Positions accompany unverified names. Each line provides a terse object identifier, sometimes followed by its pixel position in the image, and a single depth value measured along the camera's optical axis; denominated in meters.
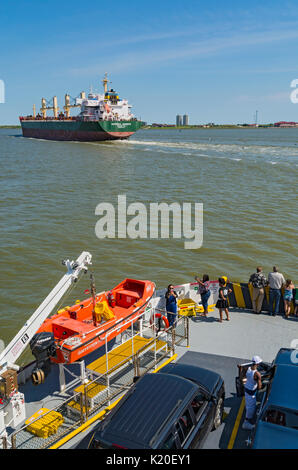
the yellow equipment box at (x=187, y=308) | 12.09
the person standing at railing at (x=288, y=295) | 11.59
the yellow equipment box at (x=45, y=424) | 7.14
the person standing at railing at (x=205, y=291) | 11.75
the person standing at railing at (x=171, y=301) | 10.70
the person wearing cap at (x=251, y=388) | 6.91
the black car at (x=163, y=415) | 5.36
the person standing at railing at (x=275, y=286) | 11.66
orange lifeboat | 8.33
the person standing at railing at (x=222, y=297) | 11.41
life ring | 11.07
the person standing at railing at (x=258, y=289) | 11.71
